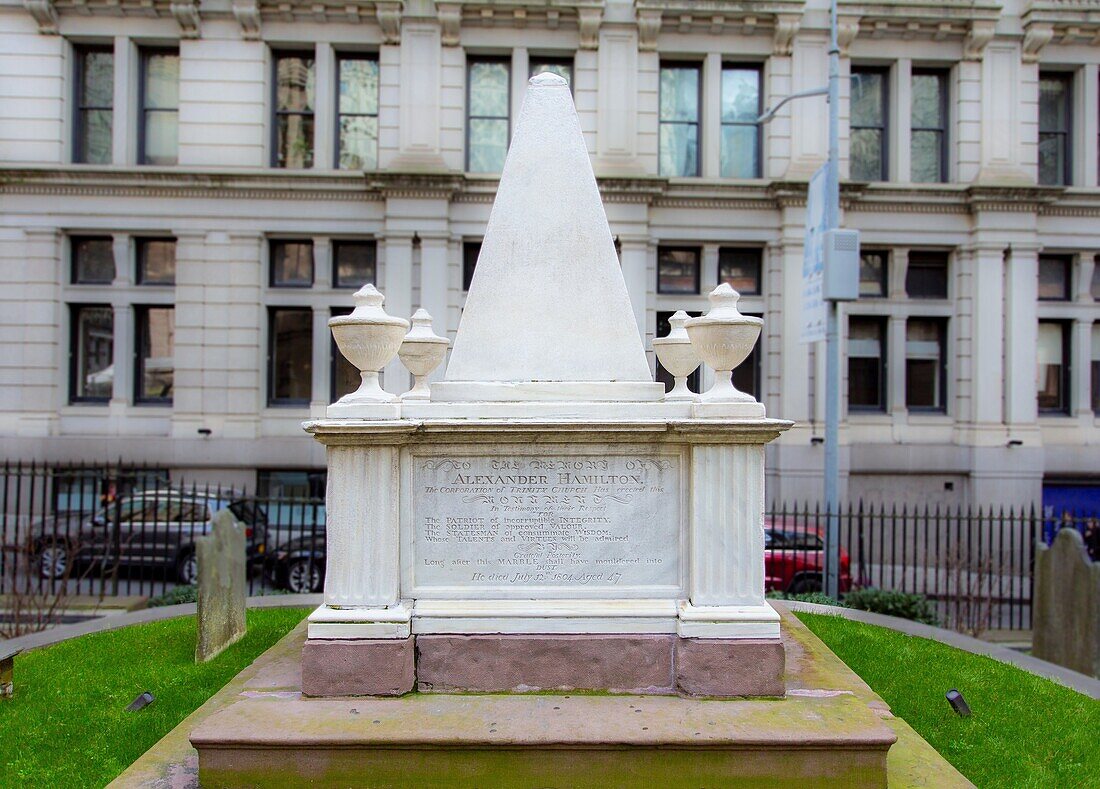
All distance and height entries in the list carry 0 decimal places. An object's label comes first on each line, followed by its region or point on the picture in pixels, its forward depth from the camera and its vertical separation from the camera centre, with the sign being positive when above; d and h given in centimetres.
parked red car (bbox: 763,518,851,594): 1340 -268
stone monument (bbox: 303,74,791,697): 535 -93
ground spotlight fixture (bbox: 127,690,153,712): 639 -244
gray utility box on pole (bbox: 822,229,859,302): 1331 +230
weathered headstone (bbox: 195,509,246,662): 784 -196
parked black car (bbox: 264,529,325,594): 1397 -292
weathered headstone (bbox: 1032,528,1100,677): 909 -232
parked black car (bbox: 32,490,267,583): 1432 -245
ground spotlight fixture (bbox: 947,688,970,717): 641 -236
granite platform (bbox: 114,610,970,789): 467 -203
